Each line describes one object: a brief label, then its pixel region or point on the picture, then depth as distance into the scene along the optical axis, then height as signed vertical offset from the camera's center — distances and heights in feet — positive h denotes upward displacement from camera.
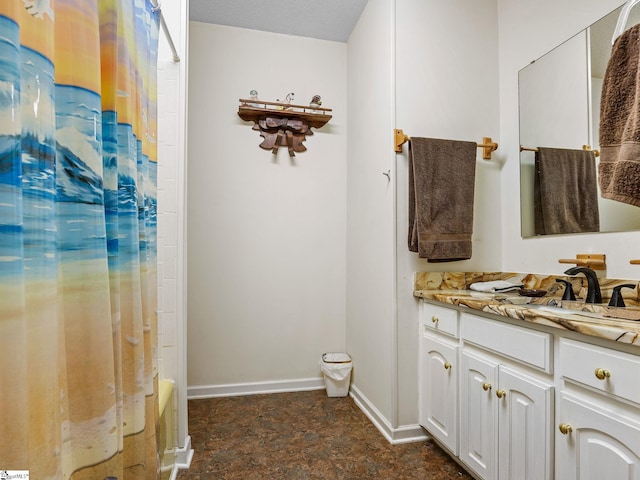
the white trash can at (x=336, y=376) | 8.17 -3.26
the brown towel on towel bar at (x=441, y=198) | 6.01 +0.61
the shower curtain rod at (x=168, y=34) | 3.98 +2.92
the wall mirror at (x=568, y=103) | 4.92 +2.05
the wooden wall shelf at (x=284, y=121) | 8.46 +2.74
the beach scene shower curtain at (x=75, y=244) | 1.56 -0.05
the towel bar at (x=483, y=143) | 6.28 +1.62
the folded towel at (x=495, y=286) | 5.78 -0.87
